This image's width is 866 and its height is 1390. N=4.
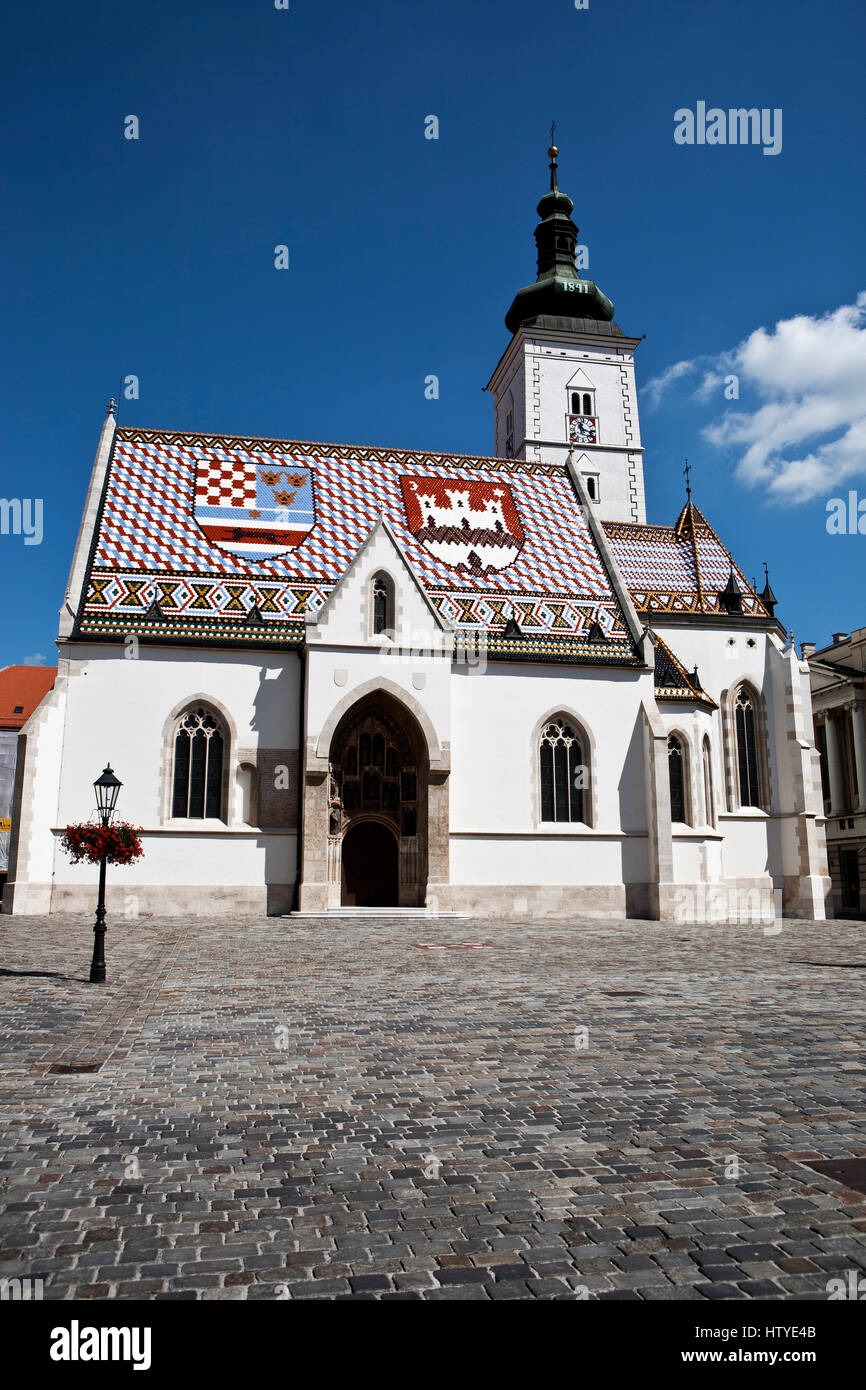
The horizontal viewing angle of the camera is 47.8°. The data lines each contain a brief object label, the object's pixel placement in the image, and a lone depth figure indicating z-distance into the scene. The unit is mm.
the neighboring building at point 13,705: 52531
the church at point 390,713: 27016
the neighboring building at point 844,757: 45594
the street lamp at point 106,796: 14930
